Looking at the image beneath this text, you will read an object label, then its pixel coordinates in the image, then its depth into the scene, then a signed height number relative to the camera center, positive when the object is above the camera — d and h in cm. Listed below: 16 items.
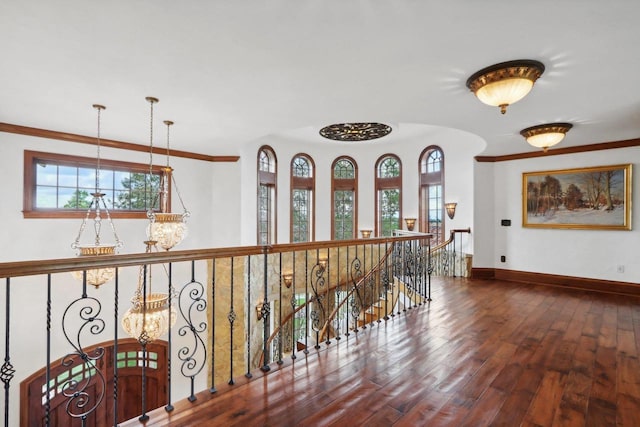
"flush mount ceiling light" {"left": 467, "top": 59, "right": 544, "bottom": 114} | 260 +122
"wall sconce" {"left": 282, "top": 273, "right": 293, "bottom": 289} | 657 -139
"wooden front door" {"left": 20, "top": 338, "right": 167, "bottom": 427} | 459 -305
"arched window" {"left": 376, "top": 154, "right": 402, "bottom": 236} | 834 +65
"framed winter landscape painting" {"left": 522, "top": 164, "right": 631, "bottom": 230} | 506 +35
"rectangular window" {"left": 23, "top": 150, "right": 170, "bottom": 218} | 455 +54
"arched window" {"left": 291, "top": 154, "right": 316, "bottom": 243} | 841 +53
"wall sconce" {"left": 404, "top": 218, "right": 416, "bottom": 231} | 791 -14
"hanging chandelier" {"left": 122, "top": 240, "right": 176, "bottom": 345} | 299 -100
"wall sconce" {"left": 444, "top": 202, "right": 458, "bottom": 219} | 714 +22
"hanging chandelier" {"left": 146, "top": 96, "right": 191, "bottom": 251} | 359 -14
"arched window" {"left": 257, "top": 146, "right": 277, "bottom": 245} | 770 +57
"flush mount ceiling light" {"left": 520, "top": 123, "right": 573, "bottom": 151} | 421 +120
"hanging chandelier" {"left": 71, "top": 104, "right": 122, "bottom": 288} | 311 -24
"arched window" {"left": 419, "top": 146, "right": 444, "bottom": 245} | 759 +65
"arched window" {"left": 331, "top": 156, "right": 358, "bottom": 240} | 874 +54
